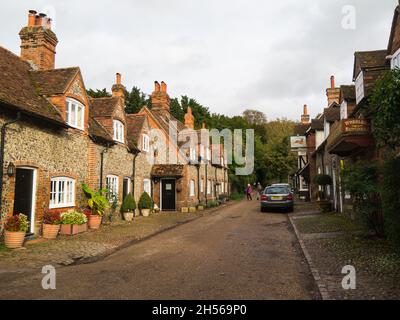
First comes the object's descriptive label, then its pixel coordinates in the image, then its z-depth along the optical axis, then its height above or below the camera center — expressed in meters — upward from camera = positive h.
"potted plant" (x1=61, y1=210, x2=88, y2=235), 12.08 -1.35
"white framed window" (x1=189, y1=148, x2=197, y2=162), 27.09 +3.04
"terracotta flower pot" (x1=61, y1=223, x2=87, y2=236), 12.07 -1.57
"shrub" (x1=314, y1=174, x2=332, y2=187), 20.14 +0.51
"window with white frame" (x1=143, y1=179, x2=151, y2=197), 22.25 +0.17
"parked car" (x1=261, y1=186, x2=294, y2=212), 20.55 -0.79
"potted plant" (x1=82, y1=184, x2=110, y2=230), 13.86 -0.77
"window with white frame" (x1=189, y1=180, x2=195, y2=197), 25.53 -0.17
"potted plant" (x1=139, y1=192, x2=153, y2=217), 20.00 -1.06
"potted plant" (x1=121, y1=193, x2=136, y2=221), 17.48 -1.06
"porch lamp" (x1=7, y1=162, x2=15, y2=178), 9.79 +0.64
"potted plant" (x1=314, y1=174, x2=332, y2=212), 18.94 +0.26
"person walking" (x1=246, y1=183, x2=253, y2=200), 38.50 -0.63
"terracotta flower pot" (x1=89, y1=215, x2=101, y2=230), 13.80 -1.49
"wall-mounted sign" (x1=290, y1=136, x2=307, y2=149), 32.75 +4.90
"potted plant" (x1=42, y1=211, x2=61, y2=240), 11.27 -1.31
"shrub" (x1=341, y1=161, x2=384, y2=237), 9.59 -0.04
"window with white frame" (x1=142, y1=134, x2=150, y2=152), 21.78 +3.27
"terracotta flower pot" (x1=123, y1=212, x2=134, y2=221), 17.50 -1.56
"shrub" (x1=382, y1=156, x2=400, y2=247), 7.49 -0.31
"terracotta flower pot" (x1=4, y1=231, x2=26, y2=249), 9.35 -1.51
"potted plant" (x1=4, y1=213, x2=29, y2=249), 9.37 -1.29
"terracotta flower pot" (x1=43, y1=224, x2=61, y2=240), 11.27 -1.53
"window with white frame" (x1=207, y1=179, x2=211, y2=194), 32.02 +0.19
